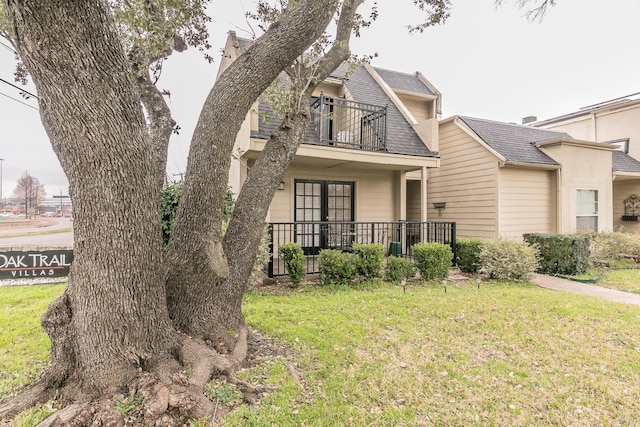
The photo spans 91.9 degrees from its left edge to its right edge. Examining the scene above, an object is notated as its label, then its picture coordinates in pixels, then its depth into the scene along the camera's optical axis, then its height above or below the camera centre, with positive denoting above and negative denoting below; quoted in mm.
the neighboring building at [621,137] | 11734 +3391
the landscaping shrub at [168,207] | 4883 +137
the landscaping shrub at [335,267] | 6051 -1006
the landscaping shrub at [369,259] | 6285 -871
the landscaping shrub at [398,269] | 6477 -1113
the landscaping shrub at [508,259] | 6703 -931
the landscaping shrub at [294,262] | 5918 -879
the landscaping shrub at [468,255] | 7312 -912
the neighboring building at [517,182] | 8875 +1069
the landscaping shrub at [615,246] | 8727 -827
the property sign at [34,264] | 6078 -977
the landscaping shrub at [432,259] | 6656 -931
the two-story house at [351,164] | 7691 +1411
